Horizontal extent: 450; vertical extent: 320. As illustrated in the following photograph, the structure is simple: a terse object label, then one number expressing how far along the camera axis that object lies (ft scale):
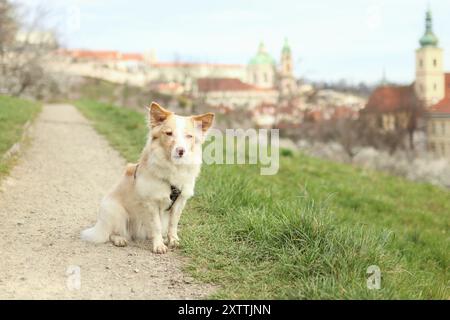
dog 16.80
